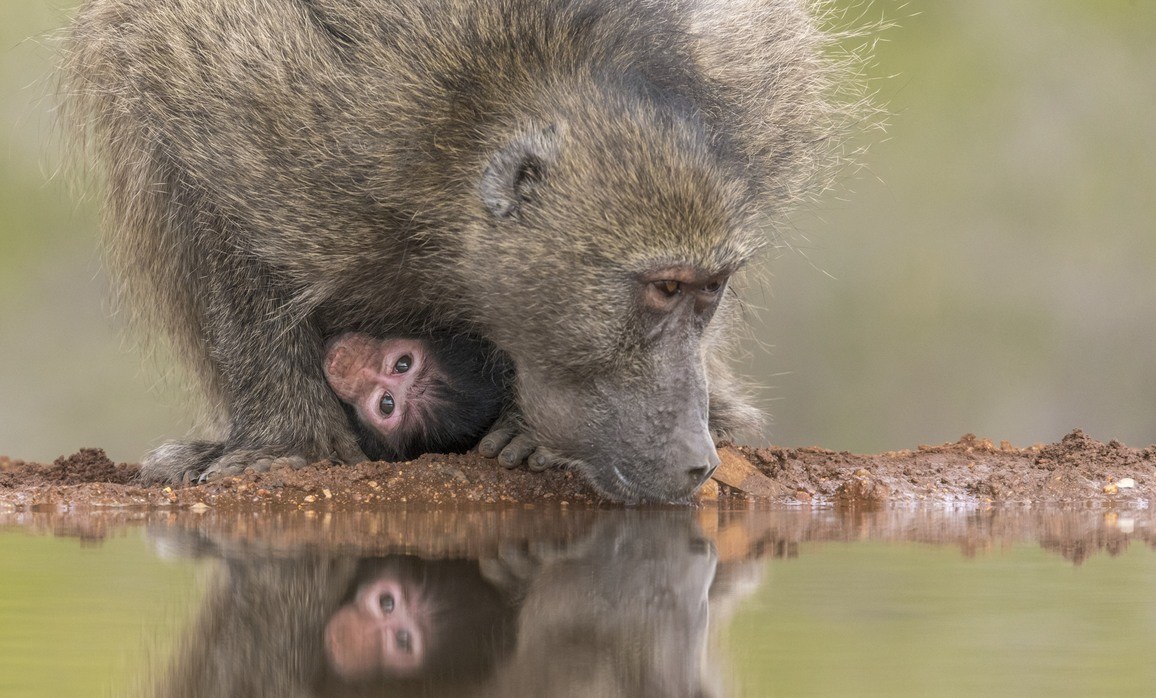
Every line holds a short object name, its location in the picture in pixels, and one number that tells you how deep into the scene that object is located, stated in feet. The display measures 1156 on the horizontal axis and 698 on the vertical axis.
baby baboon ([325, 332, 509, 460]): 31.04
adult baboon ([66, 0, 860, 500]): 26.12
